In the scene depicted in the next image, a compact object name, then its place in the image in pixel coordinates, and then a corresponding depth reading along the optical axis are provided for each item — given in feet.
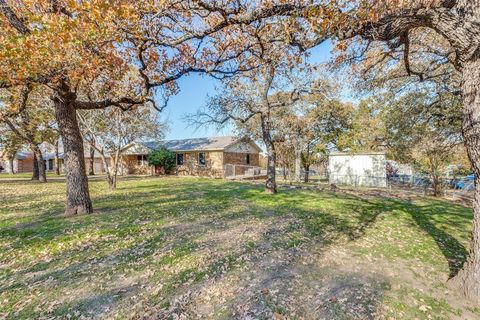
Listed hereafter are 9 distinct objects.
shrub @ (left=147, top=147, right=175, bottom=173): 83.05
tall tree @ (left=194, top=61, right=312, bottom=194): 37.88
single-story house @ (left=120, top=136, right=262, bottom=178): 79.10
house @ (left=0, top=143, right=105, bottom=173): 147.76
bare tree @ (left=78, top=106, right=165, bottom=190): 47.83
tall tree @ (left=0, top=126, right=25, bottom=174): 63.98
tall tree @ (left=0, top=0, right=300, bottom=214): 14.44
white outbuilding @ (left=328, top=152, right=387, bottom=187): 63.16
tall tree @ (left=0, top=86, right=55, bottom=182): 45.38
